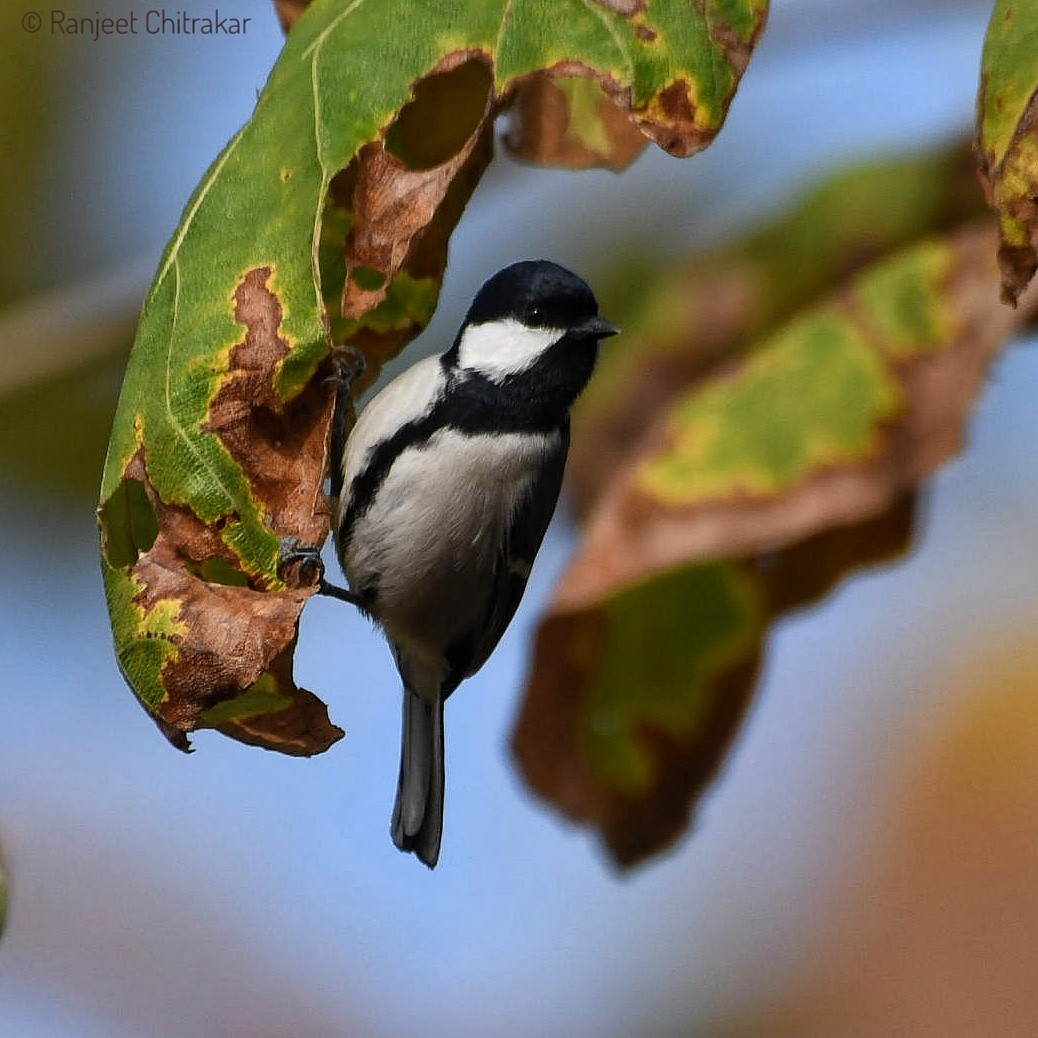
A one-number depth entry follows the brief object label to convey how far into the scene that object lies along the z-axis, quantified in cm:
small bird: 519
